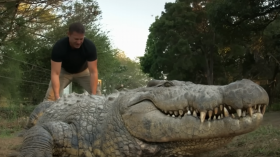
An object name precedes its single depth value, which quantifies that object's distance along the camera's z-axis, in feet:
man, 16.98
